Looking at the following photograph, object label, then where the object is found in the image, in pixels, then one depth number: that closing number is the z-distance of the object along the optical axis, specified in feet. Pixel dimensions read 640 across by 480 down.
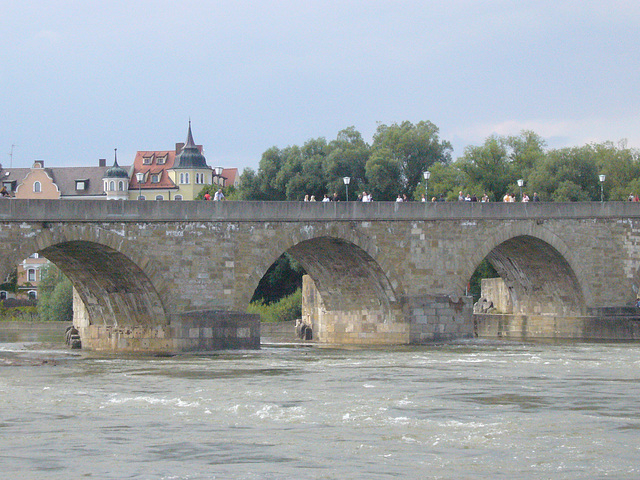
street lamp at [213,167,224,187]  322.20
